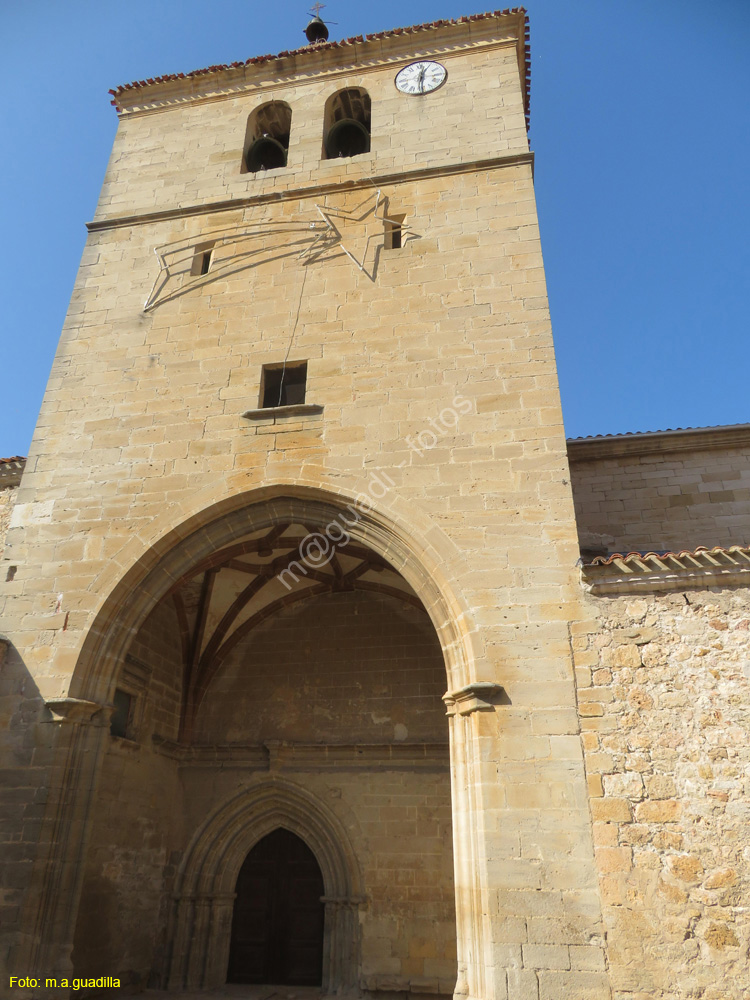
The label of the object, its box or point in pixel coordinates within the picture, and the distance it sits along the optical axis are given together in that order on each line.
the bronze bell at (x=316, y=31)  12.27
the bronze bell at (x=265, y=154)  9.49
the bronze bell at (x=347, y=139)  9.36
